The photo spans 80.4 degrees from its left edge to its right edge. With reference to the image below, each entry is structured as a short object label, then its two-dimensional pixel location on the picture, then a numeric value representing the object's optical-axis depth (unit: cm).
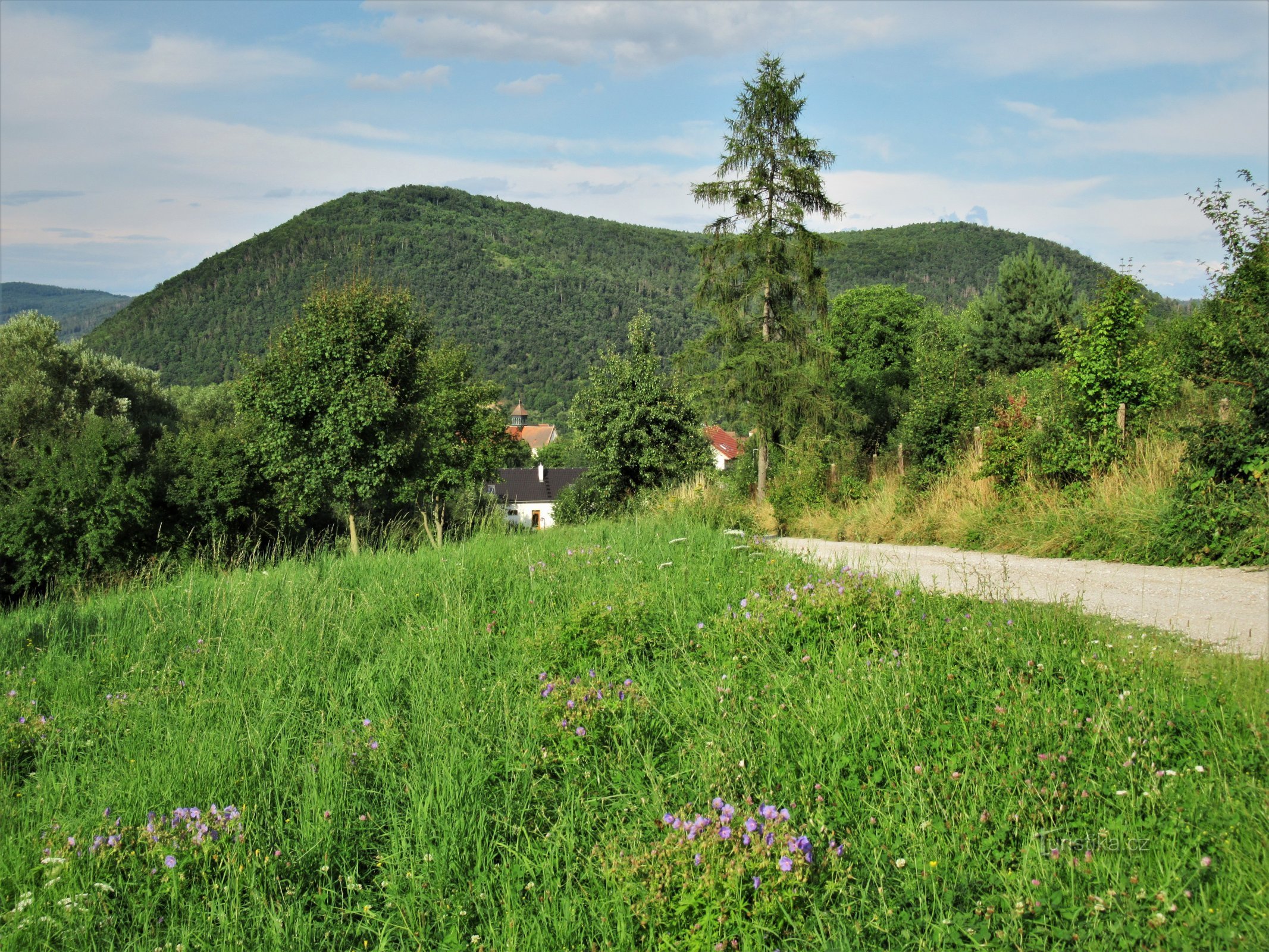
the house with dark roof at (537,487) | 7519
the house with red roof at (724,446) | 10489
